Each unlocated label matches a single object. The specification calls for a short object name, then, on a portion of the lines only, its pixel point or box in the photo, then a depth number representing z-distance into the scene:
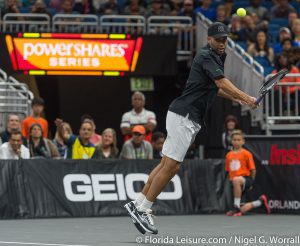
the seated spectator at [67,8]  23.66
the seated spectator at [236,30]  22.97
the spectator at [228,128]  18.62
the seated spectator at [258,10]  24.92
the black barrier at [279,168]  16.58
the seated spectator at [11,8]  23.02
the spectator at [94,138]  17.97
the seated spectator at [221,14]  23.43
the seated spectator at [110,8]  24.11
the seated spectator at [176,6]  24.87
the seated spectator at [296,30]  22.45
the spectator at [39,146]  16.56
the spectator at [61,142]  17.95
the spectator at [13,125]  16.56
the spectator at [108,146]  16.89
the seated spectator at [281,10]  25.17
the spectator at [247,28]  22.89
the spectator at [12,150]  15.94
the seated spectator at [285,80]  19.97
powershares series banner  21.91
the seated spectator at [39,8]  23.05
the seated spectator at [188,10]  23.94
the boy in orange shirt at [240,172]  16.28
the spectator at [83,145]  16.98
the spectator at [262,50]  21.78
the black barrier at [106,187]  15.65
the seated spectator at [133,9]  24.16
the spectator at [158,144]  17.84
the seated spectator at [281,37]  22.08
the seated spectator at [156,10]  24.14
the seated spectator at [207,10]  24.09
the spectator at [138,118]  18.72
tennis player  11.39
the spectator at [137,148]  17.14
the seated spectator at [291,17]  23.75
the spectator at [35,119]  18.17
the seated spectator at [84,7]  24.33
